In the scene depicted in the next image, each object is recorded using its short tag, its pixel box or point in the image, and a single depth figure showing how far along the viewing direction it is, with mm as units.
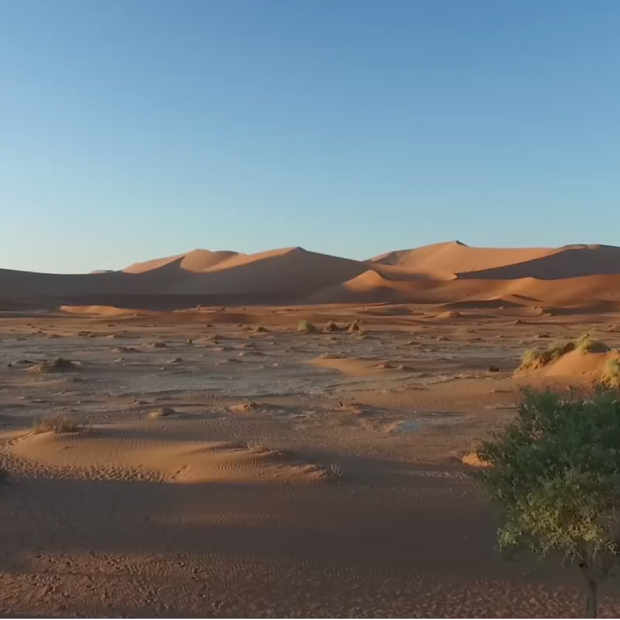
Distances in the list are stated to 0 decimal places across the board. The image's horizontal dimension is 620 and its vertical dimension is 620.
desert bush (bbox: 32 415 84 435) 12031
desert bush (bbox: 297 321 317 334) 44031
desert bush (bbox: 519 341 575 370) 21391
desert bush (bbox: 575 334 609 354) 20453
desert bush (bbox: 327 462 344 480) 9219
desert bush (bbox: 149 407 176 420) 14266
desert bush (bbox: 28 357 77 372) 22969
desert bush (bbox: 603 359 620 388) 16656
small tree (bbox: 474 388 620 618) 5289
